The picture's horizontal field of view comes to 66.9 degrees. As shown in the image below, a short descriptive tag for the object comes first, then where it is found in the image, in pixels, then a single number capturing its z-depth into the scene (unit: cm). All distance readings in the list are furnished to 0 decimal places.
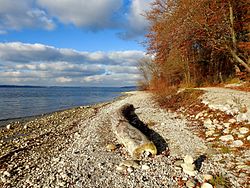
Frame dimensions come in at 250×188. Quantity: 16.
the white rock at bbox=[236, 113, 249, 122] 796
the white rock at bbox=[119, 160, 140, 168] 587
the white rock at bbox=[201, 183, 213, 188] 460
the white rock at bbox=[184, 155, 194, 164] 544
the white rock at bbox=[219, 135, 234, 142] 705
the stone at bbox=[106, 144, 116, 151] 747
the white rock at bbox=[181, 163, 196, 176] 526
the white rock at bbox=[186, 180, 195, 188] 479
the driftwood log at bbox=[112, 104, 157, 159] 653
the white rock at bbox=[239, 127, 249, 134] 711
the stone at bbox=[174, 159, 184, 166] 580
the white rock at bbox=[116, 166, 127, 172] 575
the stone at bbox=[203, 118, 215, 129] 841
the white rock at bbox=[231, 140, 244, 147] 655
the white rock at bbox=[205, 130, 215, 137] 780
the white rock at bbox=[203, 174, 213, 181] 495
